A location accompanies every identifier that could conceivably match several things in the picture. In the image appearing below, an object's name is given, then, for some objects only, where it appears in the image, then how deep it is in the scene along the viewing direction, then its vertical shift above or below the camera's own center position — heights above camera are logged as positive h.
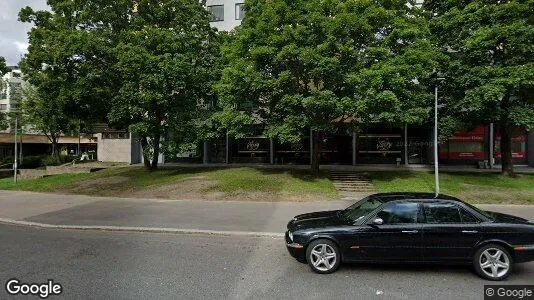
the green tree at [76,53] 21.05 +5.45
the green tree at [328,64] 17.09 +4.06
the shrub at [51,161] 37.16 -0.78
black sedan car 6.53 -1.48
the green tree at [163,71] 20.28 +4.35
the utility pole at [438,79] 20.11 +3.77
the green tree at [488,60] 17.44 +4.38
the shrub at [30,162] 36.38 -0.88
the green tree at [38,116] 23.90 +3.06
